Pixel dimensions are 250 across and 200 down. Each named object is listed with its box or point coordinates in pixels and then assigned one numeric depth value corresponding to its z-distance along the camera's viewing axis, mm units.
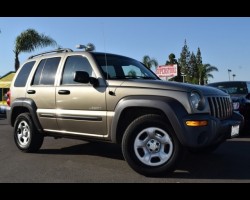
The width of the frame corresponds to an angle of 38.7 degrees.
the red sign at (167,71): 22125
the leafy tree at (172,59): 57125
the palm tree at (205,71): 61206
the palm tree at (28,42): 24875
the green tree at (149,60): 44250
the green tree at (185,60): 64825
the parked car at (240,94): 8203
